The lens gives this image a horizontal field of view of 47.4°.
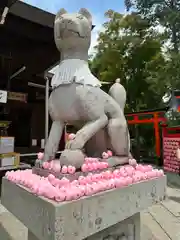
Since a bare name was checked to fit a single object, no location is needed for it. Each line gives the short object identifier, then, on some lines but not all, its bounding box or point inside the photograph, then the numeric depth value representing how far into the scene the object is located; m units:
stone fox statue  1.51
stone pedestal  1.01
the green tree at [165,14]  7.84
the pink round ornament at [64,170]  1.28
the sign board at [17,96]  4.71
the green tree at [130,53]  9.30
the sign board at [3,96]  3.92
